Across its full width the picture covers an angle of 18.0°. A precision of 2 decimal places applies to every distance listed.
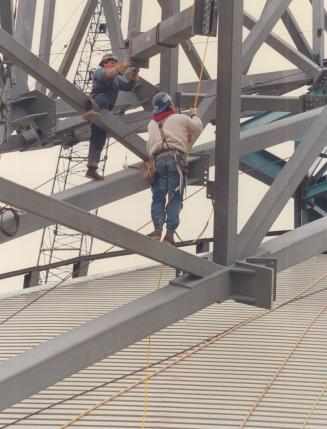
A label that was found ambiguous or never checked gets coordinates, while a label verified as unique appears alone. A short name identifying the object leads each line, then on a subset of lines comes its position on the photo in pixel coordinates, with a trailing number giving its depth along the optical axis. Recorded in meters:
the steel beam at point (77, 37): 19.94
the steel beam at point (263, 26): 14.11
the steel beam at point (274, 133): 15.85
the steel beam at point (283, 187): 11.48
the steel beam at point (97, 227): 8.95
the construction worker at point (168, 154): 12.63
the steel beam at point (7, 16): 16.58
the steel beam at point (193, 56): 20.41
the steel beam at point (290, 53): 21.00
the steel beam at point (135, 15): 21.97
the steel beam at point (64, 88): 12.57
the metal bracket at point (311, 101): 20.09
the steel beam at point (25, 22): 18.28
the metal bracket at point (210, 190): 12.68
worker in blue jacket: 15.72
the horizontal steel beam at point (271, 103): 20.06
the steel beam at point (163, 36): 11.12
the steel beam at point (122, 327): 8.77
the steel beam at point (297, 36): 22.83
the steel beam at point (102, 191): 14.34
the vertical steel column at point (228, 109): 10.66
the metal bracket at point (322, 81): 22.41
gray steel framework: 9.33
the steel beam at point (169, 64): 15.12
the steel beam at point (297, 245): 11.64
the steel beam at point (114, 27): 19.67
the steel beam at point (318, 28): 22.62
